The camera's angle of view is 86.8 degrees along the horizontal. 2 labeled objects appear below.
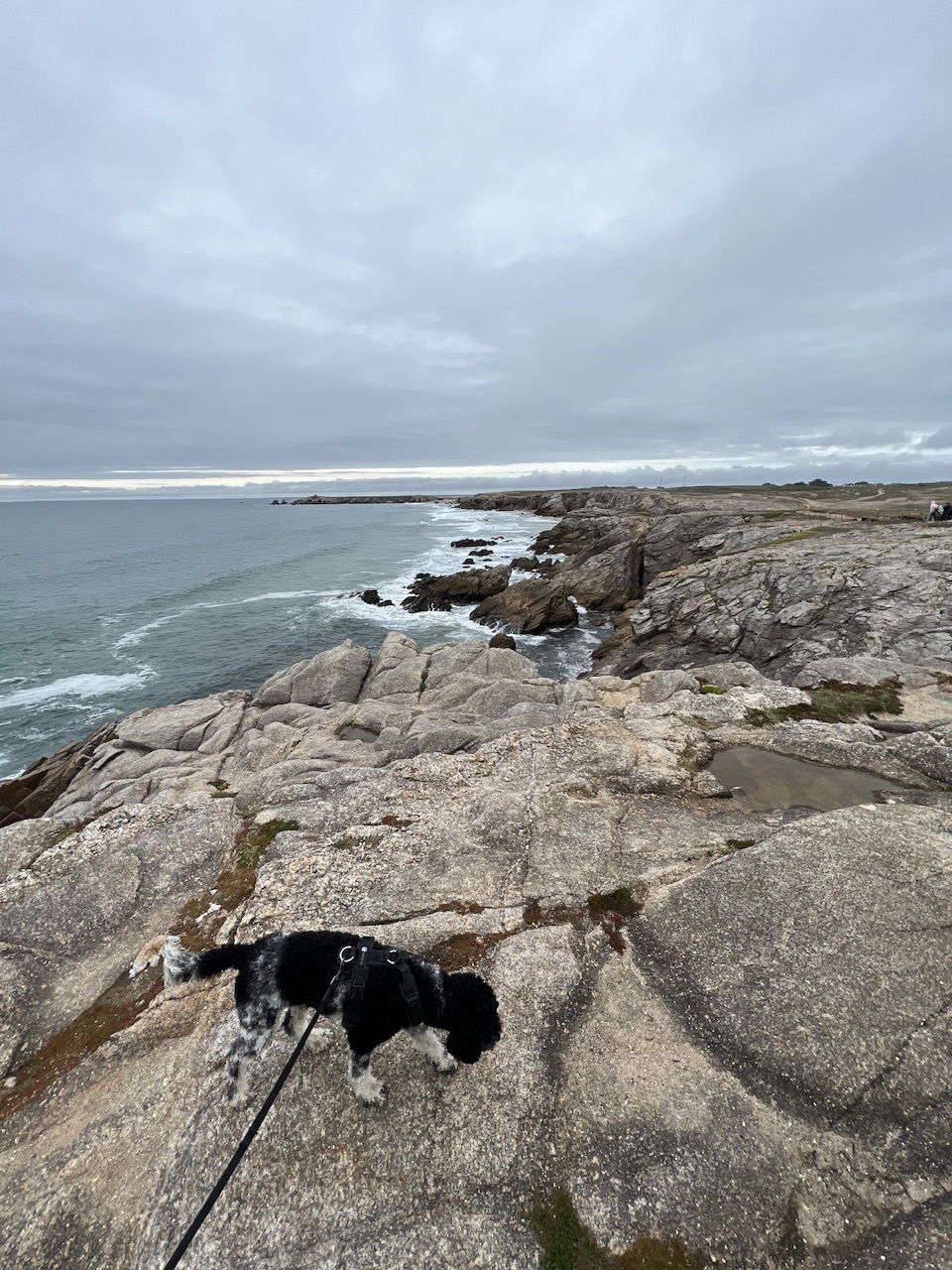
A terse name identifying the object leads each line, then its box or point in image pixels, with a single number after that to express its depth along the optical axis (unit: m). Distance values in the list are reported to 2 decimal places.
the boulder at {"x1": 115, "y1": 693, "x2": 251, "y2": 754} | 24.34
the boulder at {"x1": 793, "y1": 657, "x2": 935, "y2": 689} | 18.25
